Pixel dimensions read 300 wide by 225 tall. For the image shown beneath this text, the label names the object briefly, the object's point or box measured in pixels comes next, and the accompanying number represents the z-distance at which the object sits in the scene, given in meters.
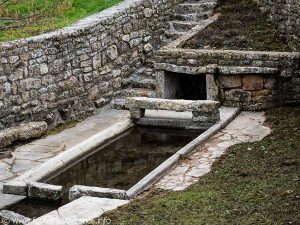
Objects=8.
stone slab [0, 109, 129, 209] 9.72
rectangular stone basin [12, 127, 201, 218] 9.41
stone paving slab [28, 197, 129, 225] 7.60
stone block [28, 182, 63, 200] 8.91
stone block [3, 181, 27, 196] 9.02
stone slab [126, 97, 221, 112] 11.41
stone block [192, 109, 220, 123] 11.37
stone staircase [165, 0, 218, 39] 14.92
